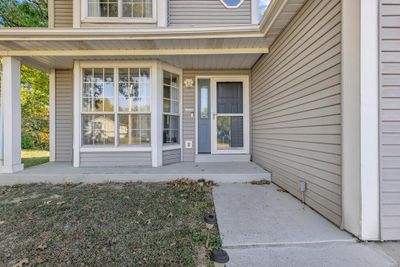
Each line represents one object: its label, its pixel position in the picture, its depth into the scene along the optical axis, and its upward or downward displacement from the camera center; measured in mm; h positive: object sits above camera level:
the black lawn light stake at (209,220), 1809 -716
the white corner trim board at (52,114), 5801 +444
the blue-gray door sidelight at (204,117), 5891 +381
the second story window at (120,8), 5250 +2903
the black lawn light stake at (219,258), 1375 -778
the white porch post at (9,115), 4418 +318
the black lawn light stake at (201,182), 4082 -943
